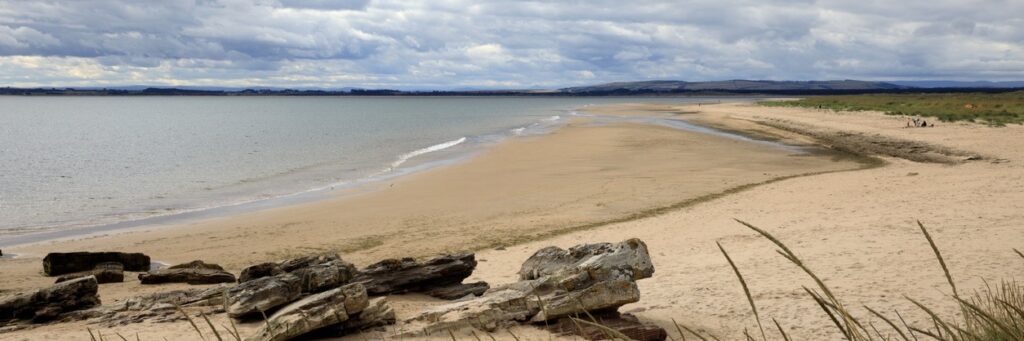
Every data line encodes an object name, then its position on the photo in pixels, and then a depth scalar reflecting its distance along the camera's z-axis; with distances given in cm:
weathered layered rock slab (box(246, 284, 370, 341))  680
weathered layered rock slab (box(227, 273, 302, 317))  762
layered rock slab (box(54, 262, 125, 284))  1109
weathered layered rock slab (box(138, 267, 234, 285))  1084
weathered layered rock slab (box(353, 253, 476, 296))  887
